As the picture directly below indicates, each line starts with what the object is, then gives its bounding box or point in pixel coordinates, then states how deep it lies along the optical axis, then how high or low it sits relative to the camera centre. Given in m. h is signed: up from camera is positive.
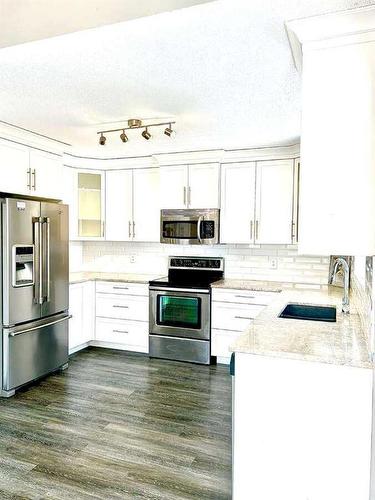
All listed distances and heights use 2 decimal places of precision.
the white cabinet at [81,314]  4.23 -0.86
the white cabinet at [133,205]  4.64 +0.49
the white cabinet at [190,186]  4.24 +0.68
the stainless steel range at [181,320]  4.05 -0.87
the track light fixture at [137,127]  3.05 +1.00
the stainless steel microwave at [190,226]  4.22 +0.20
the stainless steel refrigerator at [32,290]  3.21 -0.46
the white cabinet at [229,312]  3.88 -0.74
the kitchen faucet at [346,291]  2.49 -0.32
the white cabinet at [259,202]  4.03 +0.47
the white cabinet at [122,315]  4.36 -0.88
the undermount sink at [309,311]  2.71 -0.51
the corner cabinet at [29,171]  3.49 +0.73
